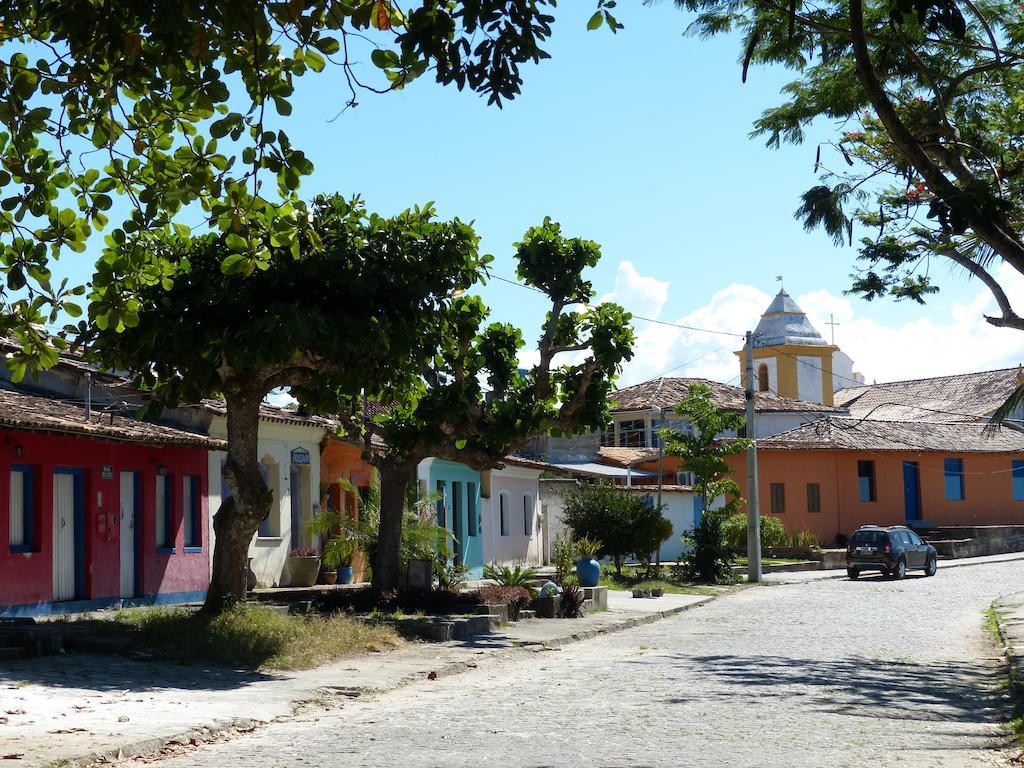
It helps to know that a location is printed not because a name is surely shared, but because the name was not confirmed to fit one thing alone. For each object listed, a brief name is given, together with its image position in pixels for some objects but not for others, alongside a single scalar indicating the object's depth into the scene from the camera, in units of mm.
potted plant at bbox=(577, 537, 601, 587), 27547
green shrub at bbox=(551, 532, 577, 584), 25969
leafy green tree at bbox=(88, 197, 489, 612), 14898
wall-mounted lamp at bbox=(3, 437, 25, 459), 18312
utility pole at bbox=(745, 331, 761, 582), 33531
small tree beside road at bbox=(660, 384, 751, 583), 34812
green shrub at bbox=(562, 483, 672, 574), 33375
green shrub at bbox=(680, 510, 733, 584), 34750
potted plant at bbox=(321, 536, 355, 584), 23188
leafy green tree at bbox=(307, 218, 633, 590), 20234
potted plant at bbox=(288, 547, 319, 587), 26453
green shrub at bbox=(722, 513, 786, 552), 40000
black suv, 35625
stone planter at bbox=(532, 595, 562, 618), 22297
